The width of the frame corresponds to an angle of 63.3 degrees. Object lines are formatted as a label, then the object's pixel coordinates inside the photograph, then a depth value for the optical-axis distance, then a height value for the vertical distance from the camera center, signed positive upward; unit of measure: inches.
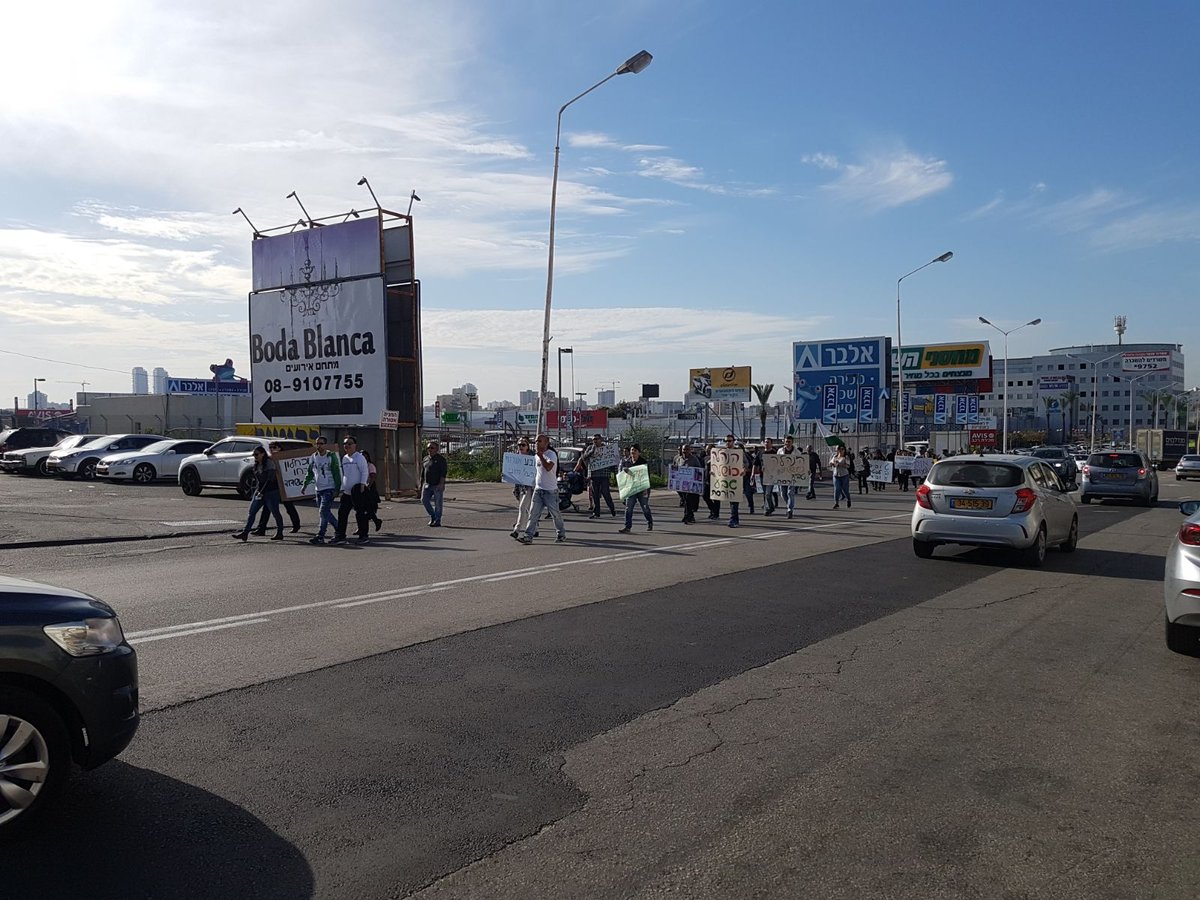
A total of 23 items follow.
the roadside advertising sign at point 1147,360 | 4116.6 +222.2
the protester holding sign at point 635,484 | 727.1 -51.8
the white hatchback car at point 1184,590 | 297.0 -54.8
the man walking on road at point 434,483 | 753.0 -52.0
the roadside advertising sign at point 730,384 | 2244.1 +73.6
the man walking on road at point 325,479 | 643.5 -42.2
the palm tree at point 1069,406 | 4840.1 +35.3
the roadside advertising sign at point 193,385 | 3233.3 +109.8
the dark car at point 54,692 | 159.0 -46.7
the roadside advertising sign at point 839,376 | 2043.6 +86.9
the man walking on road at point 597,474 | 840.3 -50.9
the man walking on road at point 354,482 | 652.7 -43.9
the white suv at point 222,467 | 967.6 -49.8
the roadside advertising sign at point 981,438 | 2124.8 -54.9
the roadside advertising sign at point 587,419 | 2131.3 -10.0
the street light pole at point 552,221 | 910.4 +203.3
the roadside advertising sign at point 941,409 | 2544.3 +12.0
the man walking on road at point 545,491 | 634.2 -49.1
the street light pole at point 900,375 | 1823.3 +78.8
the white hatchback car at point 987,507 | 522.0 -51.5
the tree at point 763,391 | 3026.3 +74.3
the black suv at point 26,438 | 1348.4 -27.9
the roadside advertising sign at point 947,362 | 2719.0 +147.1
